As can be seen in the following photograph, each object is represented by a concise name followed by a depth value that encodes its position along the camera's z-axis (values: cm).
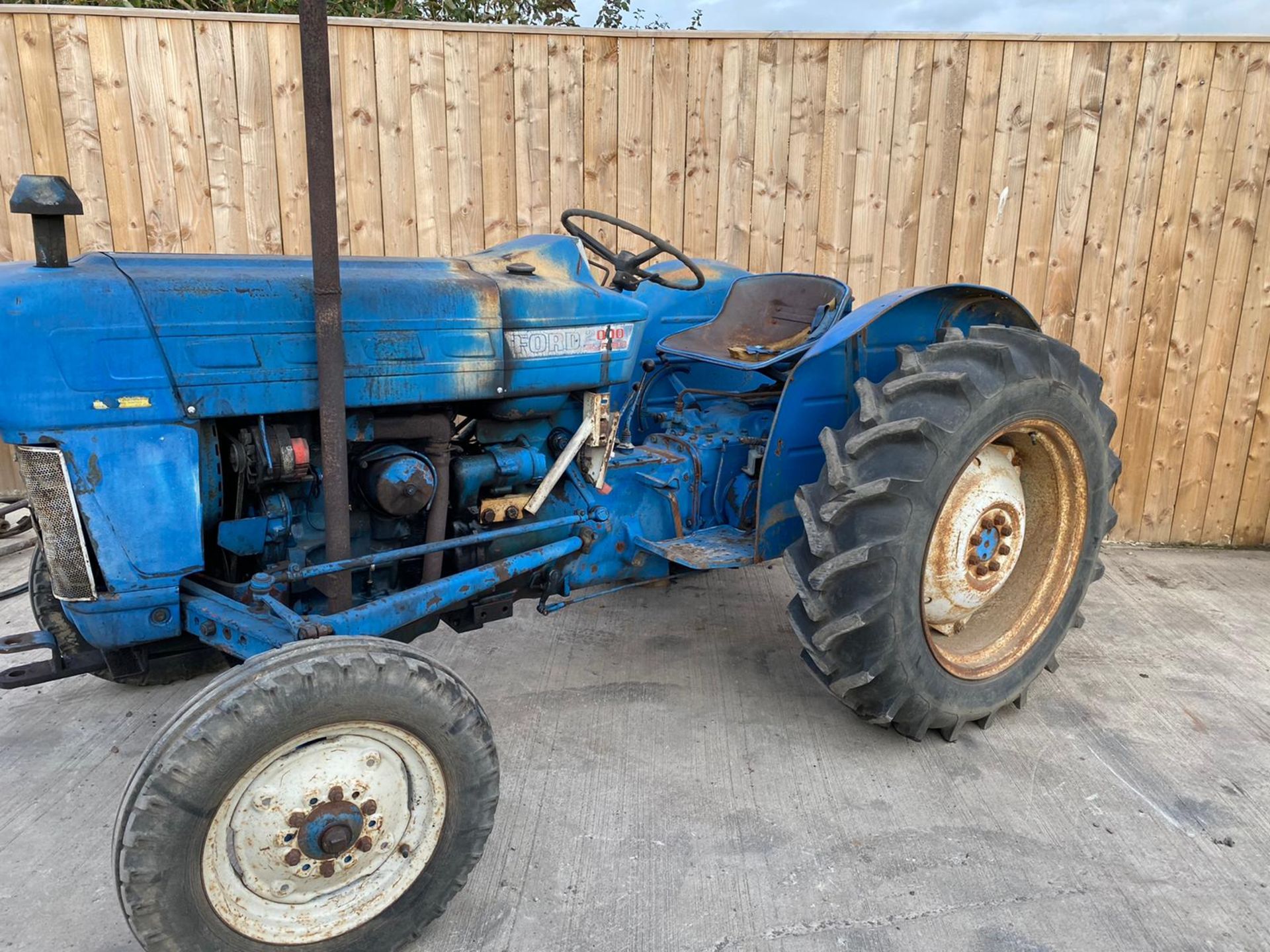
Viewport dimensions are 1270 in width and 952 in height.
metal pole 182
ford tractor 178
